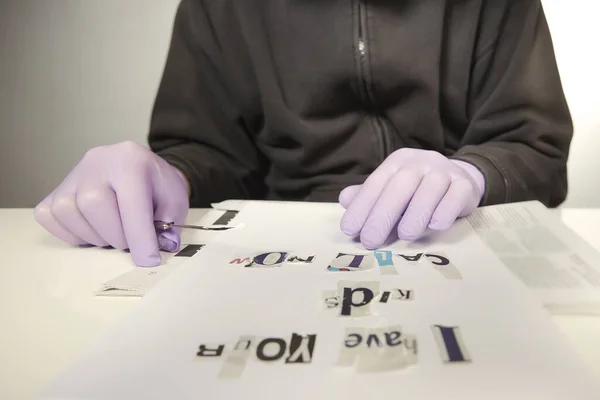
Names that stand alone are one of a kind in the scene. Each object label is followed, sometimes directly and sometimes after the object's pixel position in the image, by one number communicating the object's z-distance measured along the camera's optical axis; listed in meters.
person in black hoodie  0.62
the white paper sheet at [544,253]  0.31
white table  0.26
